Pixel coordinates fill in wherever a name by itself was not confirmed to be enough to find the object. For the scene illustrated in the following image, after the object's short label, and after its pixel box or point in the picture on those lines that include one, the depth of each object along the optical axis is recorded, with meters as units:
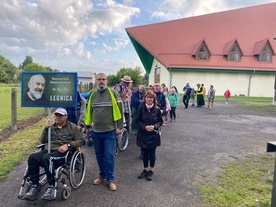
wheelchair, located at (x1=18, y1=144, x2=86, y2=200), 3.37
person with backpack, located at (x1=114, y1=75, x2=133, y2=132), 6.20
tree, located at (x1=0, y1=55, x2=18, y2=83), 83.18
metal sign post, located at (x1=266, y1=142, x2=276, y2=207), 2.82
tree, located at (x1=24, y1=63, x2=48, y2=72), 78.16
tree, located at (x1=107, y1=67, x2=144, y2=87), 39.09
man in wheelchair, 3.35
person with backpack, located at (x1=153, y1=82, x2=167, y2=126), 7.39
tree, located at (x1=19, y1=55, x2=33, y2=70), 118.22
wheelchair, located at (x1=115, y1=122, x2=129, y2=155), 5.75
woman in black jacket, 4.29
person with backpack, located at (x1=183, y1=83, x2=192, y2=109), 15.26
